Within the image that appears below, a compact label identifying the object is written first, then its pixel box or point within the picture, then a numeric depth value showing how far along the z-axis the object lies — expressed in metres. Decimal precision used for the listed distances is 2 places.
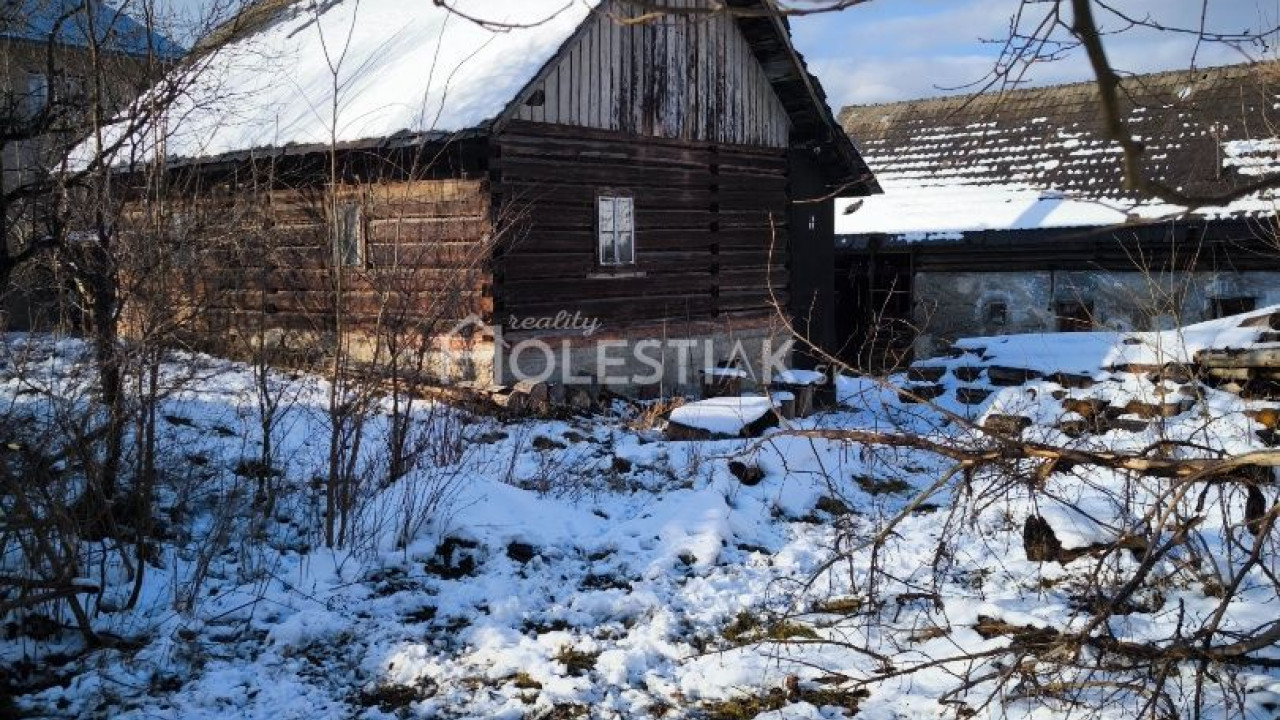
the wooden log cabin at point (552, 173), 10.07
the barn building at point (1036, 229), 13.79
